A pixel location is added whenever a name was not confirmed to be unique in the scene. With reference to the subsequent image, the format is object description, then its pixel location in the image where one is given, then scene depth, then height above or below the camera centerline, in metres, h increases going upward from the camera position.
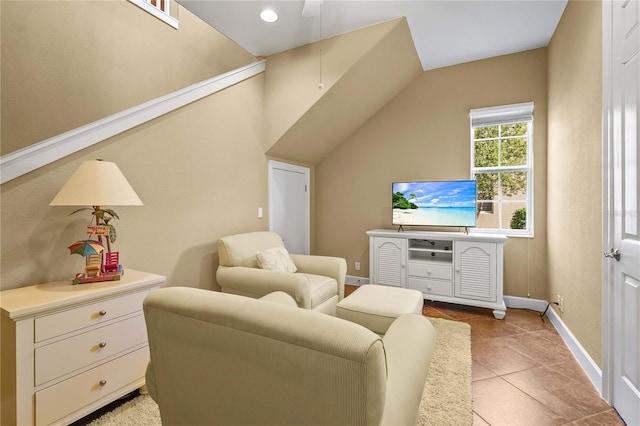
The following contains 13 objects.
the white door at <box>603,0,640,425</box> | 1.54 +0.00
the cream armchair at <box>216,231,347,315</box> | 2.31 -0.57
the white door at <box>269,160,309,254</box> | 3.74 +0.10
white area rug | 1.62 -1.17
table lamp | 1.63 +0.06
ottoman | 2.01 -0.69
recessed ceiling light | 2.69 +1.87
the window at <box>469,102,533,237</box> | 3.44 +0.56
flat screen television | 3.43 +0.10
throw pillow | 2.73 -0.48
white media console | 3.11 -0.62
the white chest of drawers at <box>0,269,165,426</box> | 1.34 -0.71
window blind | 3.39 +1.18
